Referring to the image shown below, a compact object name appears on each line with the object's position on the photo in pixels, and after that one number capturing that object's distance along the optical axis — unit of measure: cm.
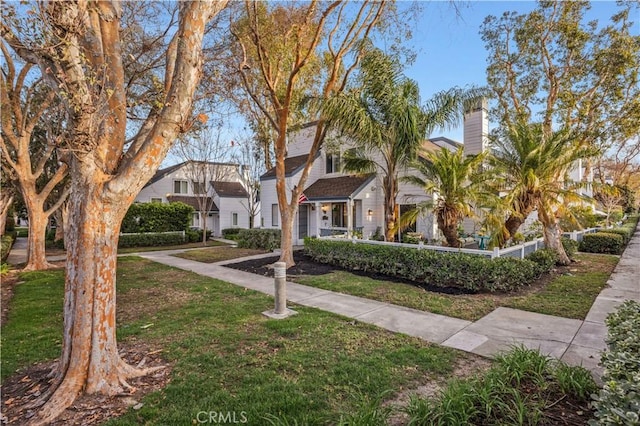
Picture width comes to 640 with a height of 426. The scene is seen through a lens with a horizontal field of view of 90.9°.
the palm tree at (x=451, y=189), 887
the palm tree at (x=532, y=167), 948
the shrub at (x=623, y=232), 1579
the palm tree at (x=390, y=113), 995
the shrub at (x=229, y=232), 2789
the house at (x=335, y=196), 1491
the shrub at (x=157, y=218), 2173
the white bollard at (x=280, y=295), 621
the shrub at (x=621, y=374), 192
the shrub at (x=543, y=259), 945
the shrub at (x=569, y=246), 1201
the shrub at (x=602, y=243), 1445
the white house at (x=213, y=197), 2941
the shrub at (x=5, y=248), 1393
